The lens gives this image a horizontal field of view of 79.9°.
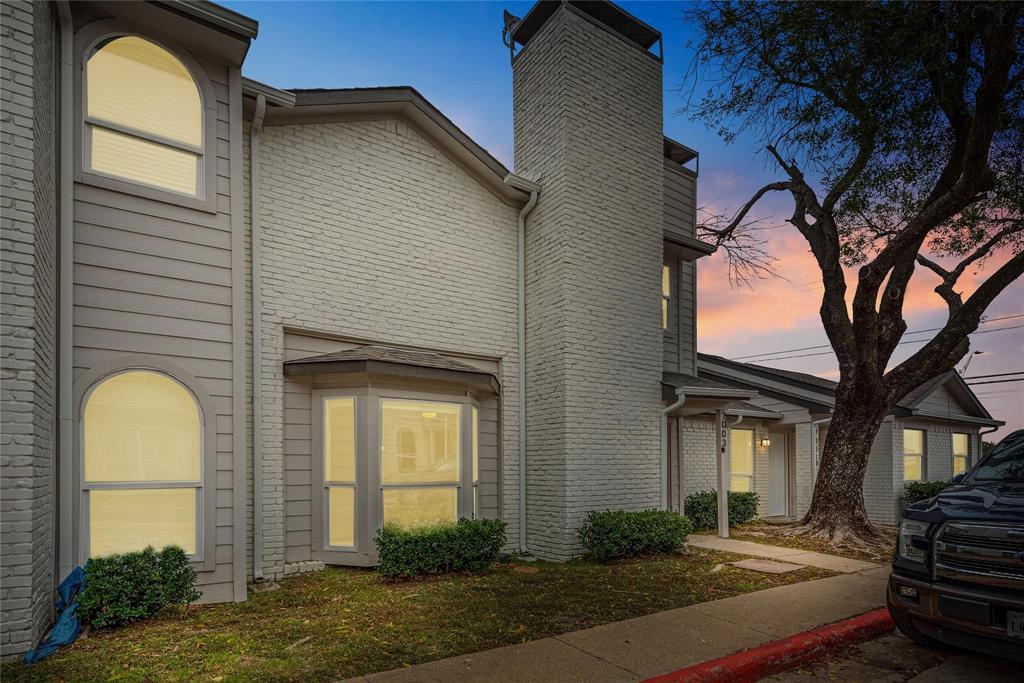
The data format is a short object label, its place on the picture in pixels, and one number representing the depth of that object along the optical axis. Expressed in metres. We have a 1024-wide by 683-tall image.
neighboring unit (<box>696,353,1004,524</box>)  16.09
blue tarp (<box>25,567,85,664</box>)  4.84
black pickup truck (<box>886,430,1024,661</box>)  4.54
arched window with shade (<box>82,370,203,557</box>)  6.10
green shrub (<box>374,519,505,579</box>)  7.69
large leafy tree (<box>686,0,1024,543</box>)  9.25
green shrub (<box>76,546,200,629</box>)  5.50
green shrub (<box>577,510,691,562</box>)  9.38
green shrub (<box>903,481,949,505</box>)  16.08
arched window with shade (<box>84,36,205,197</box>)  6.49
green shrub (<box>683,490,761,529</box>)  13.66
